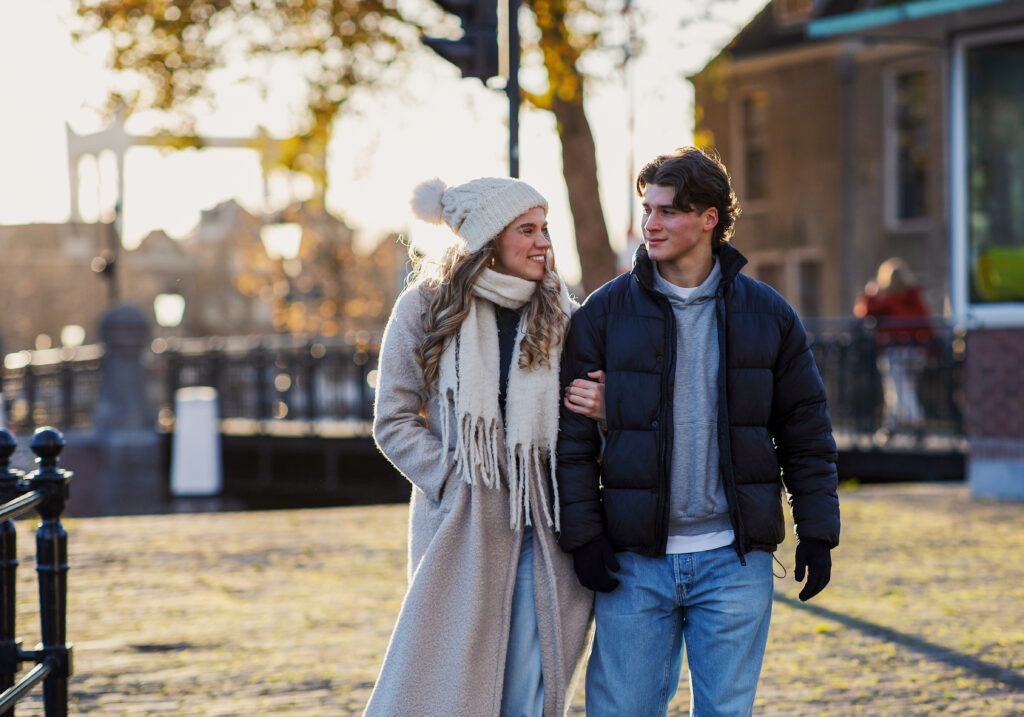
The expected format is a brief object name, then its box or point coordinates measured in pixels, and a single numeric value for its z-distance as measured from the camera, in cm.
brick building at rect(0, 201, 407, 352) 4203
